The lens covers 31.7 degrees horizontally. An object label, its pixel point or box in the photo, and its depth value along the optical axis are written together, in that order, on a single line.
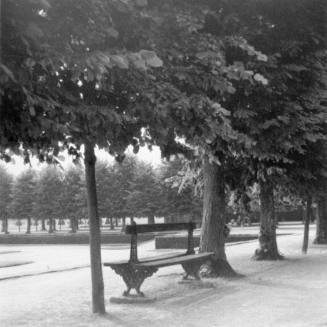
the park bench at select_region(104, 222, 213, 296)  9.80
